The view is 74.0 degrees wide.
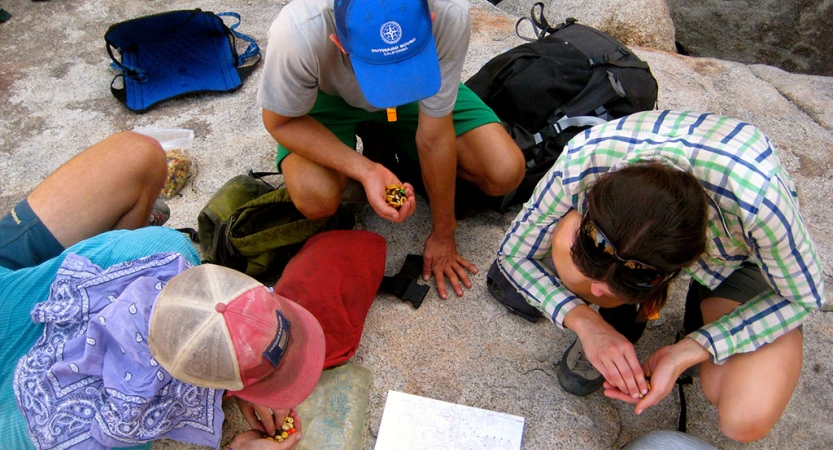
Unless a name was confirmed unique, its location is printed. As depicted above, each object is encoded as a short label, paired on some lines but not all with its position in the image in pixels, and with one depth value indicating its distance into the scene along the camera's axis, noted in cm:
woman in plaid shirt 125
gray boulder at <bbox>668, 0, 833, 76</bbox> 391
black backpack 223
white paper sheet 179
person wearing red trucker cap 126
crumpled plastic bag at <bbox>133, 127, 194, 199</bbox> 252
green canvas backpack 210
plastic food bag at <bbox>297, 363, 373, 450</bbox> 180
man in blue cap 162
